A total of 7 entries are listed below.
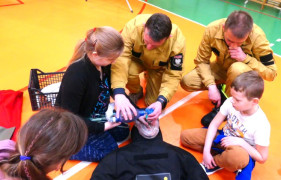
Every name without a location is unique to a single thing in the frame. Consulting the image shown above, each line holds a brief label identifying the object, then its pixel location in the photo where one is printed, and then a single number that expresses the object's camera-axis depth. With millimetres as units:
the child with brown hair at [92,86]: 1482
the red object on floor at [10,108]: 1952
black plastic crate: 1981
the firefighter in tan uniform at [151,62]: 1703
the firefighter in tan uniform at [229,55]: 1998
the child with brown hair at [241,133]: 1521
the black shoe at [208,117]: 2197
